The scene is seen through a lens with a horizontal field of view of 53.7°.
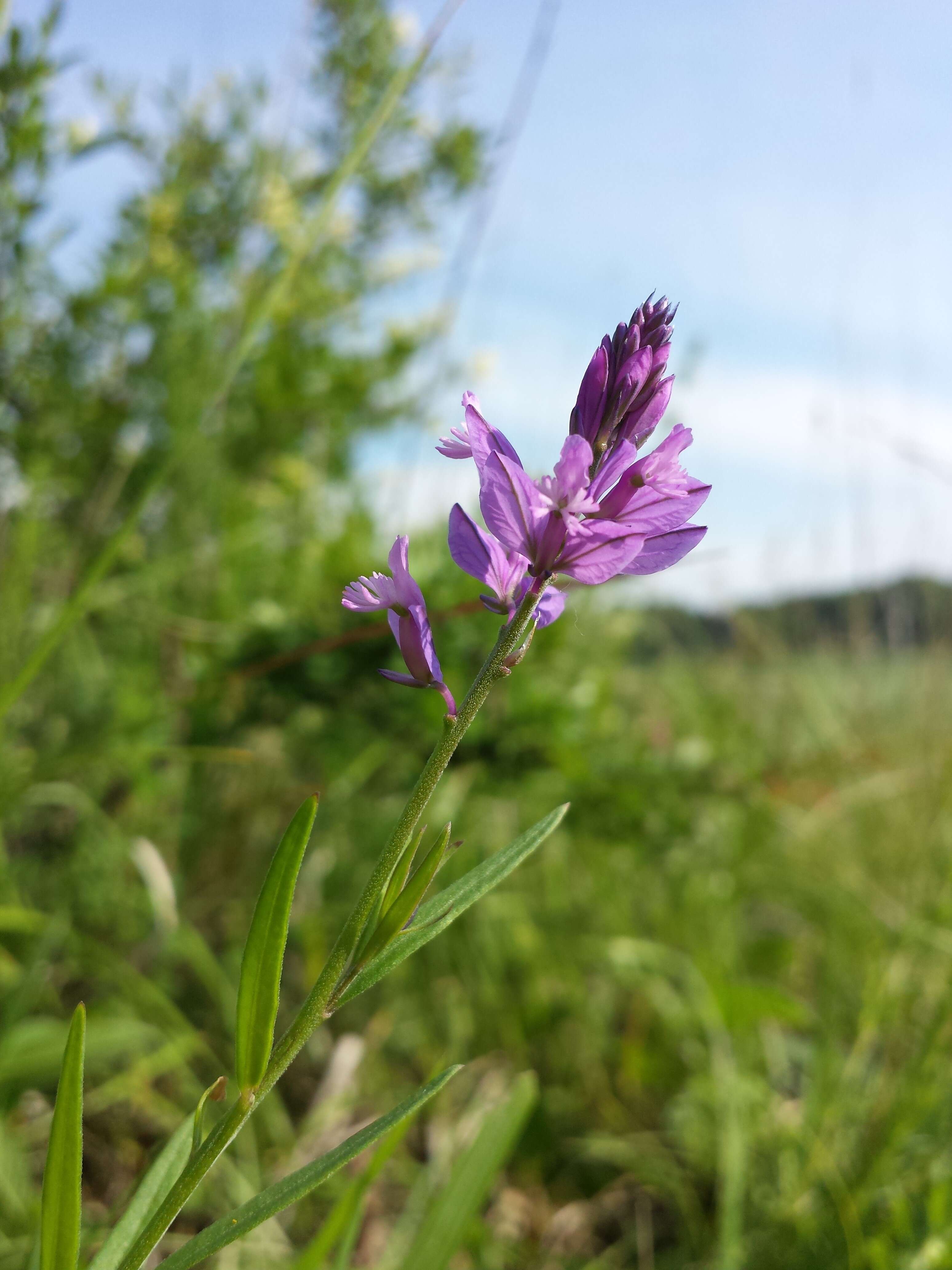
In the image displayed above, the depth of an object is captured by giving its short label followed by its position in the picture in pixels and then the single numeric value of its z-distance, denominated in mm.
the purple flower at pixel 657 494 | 62
